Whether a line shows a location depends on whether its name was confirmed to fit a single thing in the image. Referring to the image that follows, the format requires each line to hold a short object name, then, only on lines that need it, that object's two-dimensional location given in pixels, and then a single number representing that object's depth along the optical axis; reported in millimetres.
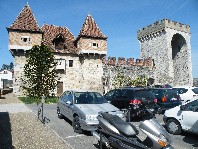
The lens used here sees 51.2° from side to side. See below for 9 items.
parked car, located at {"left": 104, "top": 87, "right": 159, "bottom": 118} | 10141
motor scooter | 4637
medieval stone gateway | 25641
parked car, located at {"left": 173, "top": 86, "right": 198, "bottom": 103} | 14954
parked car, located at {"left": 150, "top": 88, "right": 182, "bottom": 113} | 12039
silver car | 7555
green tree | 20797
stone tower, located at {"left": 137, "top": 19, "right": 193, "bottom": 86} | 36438
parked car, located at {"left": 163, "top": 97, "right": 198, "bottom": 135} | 7402
